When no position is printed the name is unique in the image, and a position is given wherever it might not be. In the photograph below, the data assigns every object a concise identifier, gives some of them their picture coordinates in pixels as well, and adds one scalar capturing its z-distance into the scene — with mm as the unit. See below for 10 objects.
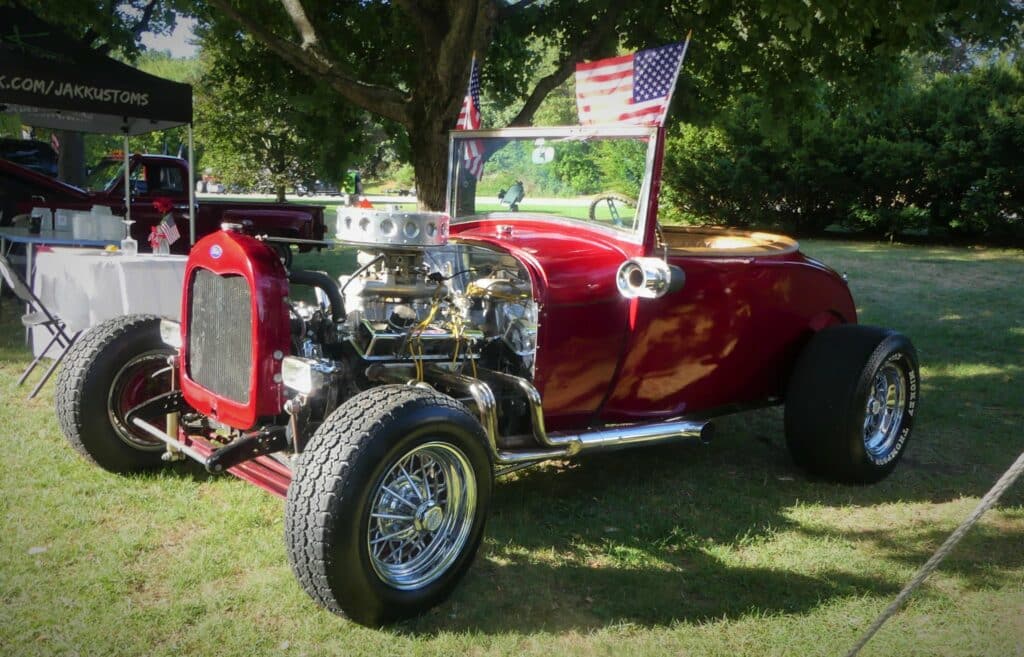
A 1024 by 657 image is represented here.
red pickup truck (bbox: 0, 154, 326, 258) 10680
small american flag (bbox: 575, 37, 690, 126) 4023
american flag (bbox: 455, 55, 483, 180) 4914
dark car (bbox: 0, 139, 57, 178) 13906
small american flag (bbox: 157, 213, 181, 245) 7230
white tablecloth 5984
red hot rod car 3199
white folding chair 5730
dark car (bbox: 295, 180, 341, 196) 26875
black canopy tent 7613
